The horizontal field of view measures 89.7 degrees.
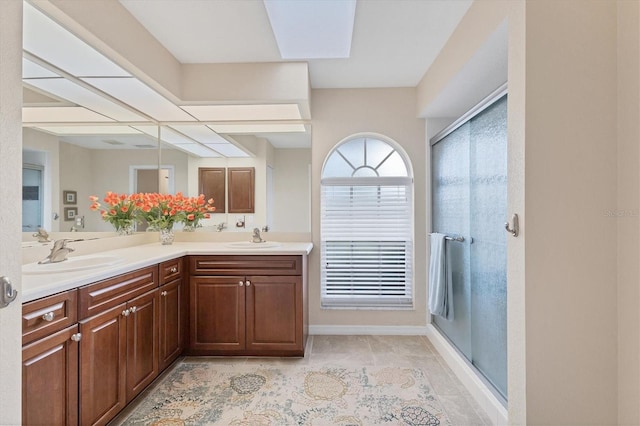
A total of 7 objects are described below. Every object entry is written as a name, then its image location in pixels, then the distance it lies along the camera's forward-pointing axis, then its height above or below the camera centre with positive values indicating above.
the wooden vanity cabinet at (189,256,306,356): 2.57 -0.75
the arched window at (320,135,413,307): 3.22 -0.07
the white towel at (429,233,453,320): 2.50 -0.55
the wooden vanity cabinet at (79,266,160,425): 1.52 -0.70
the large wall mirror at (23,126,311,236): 1.97 +0.33
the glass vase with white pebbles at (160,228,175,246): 2.95 -0.20
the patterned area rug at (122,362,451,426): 1.84 -1.17
